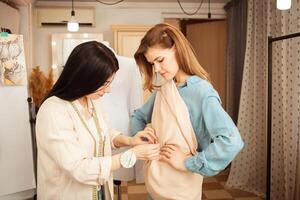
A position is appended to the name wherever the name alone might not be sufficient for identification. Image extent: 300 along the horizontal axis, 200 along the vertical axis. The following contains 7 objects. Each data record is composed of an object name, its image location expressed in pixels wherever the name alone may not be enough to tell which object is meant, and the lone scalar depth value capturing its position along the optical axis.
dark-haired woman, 1.10
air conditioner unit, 4.65
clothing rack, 2.45
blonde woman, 1.12
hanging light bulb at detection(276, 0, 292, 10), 2.34
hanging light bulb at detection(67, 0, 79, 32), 3.81
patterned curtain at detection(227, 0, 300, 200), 2.99
